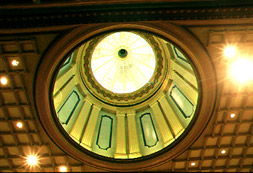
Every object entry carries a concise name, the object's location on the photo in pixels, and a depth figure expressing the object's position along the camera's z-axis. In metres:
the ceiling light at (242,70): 10.23
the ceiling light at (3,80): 10.00
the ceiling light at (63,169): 12.38
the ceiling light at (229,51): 9.79
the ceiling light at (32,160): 11.82
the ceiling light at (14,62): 9.62
